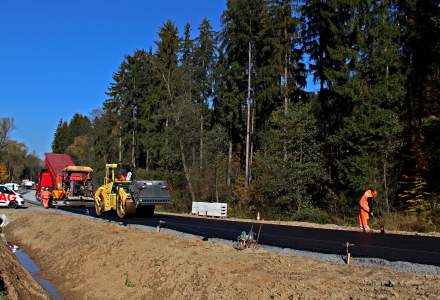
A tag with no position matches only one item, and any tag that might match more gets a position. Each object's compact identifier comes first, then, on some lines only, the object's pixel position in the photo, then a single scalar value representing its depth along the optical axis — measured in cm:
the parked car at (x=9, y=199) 3784
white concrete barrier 3278
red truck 3428
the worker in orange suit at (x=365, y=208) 1888
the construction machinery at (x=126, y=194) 2297
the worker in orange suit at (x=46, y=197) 3672
